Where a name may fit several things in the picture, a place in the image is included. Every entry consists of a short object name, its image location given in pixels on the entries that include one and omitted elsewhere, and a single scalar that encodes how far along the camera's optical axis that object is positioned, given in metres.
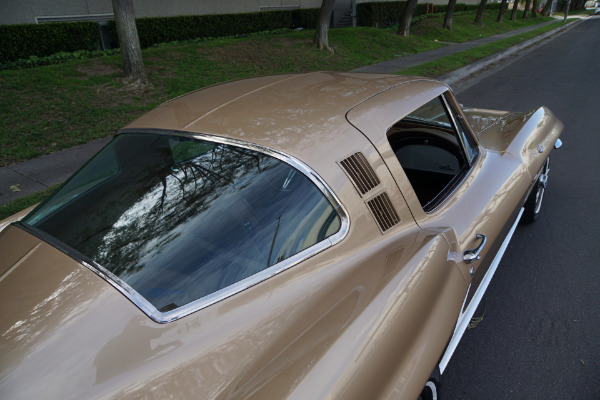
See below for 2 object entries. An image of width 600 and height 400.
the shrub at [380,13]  22.14
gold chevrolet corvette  1.23
